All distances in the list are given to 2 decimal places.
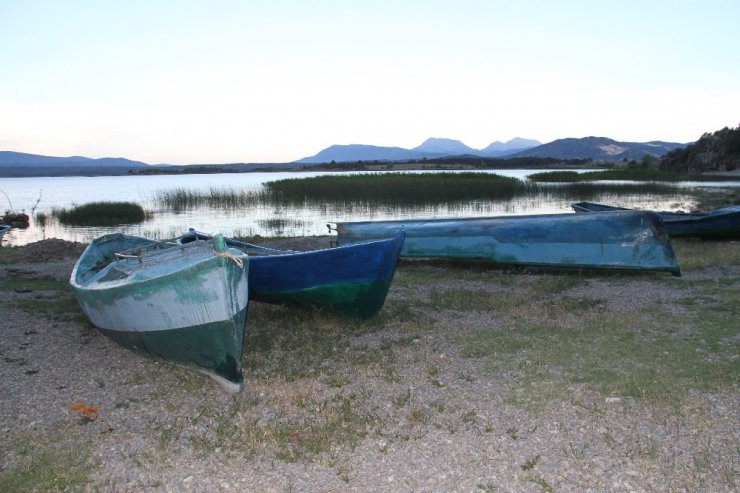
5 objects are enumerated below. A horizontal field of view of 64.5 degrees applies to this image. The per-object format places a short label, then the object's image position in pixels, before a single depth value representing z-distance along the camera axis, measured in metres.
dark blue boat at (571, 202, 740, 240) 15.60
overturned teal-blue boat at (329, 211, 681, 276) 11.37
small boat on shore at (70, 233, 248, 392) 6.06
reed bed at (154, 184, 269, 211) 31.48
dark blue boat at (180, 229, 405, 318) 8.02
